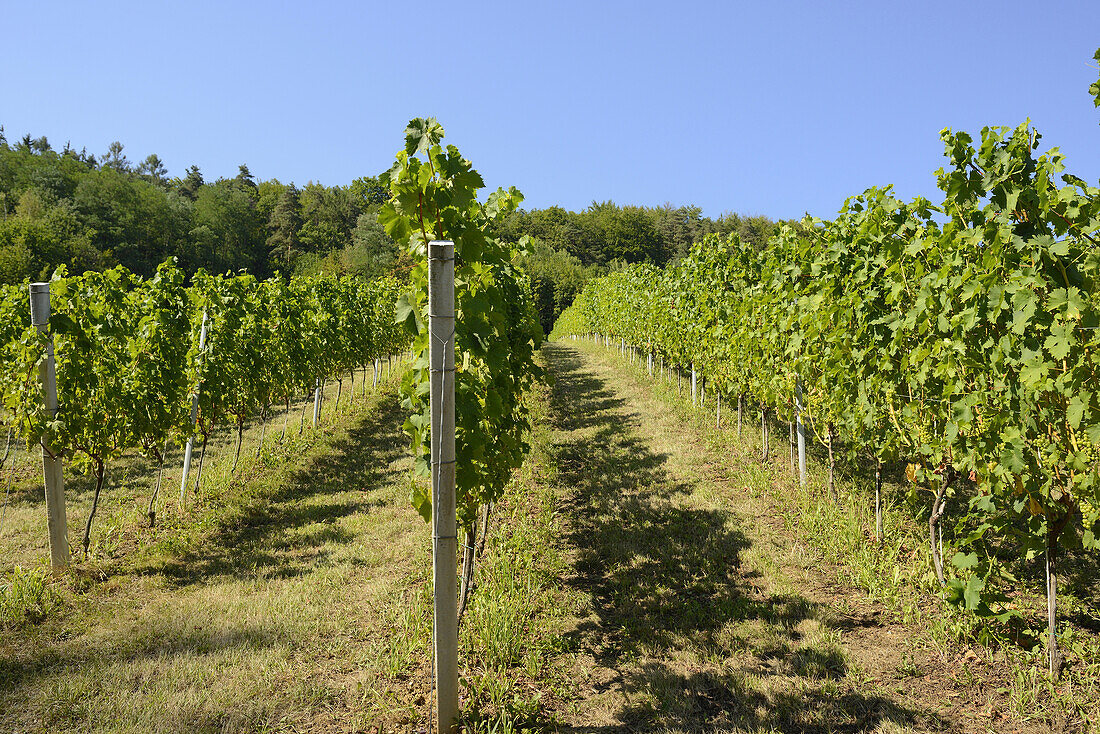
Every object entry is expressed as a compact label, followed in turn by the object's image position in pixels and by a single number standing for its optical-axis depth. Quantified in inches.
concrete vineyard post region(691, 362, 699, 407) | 479.5
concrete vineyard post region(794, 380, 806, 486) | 285.1
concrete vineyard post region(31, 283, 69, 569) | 219.3
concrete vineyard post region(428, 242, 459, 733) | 118.0
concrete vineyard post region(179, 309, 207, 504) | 293.4
